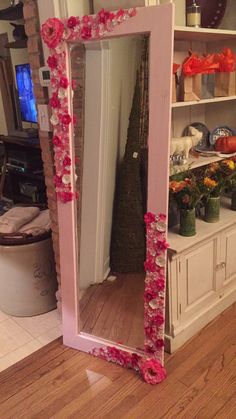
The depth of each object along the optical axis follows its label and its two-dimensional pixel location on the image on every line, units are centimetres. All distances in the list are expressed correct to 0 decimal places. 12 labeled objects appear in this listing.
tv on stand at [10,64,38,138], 374
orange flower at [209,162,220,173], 211
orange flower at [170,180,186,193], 187
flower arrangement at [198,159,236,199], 211
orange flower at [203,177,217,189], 201
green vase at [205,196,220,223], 214
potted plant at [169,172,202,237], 192
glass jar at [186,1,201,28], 185
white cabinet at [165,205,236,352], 193
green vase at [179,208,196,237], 197
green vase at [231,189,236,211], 232
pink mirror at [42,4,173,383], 152
